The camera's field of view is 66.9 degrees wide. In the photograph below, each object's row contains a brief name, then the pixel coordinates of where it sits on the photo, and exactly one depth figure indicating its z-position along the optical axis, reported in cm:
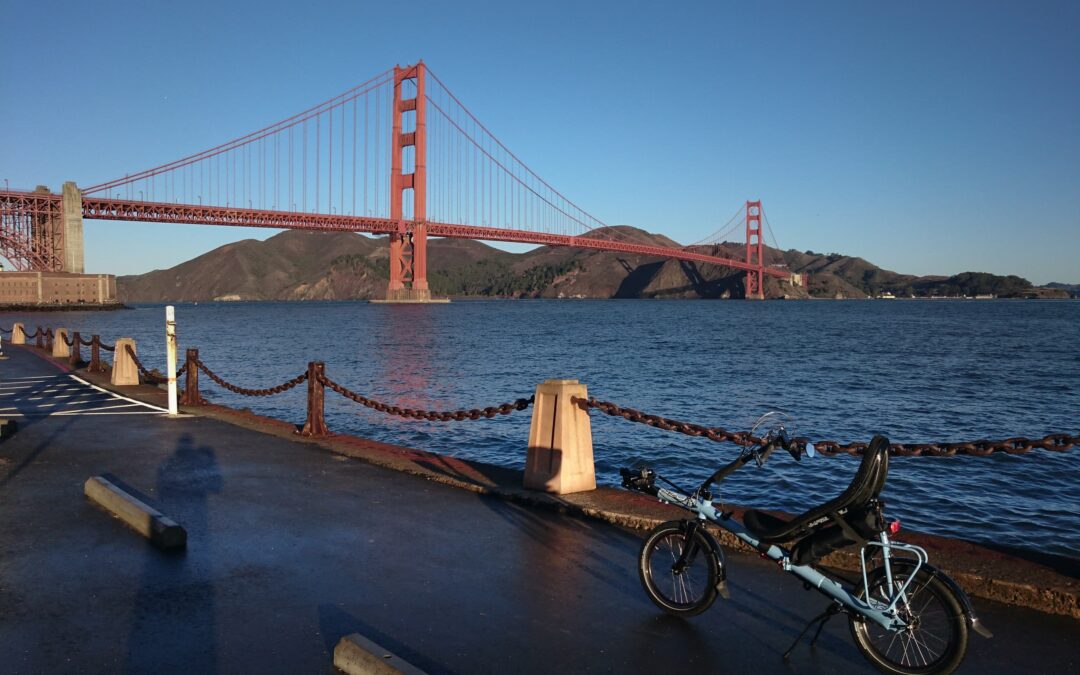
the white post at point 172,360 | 1376
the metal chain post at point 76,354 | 2422
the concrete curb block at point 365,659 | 390
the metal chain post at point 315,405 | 1192
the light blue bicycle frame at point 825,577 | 416
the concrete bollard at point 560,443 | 791
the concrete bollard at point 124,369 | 1869
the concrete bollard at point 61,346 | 2702
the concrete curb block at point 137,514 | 634
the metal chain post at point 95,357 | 2148
